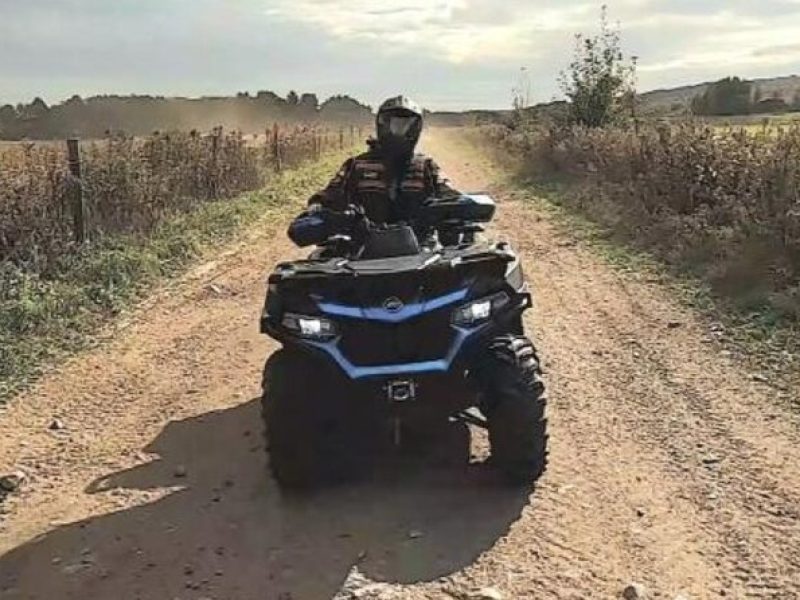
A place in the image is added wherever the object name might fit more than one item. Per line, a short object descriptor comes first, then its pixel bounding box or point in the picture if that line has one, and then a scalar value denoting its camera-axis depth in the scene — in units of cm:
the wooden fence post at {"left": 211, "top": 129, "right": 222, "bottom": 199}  2130
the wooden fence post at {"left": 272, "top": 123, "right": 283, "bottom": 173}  3048
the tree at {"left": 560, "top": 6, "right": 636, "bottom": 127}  2914
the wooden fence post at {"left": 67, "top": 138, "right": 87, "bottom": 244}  1363
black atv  553
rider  668
